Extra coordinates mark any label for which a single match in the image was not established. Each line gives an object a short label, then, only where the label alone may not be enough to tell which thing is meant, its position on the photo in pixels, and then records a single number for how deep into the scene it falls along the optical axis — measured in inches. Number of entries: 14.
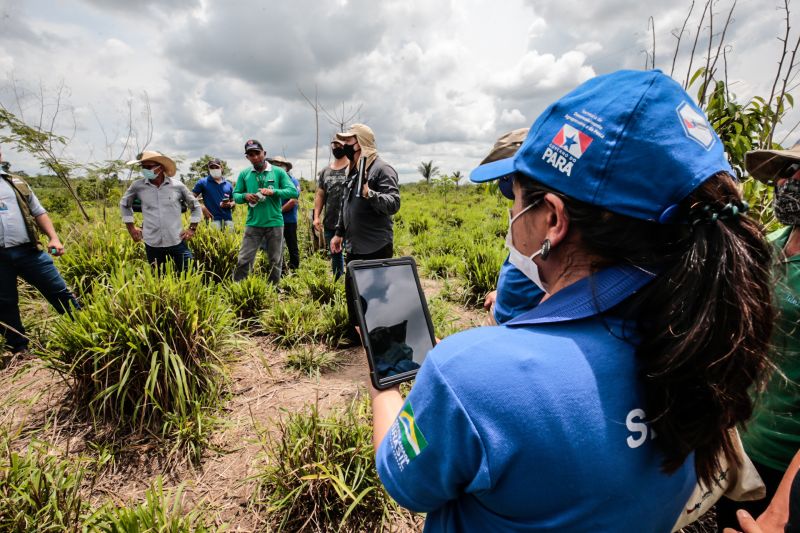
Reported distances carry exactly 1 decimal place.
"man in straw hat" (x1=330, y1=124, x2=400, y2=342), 141.2
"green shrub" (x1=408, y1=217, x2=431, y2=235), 367.2
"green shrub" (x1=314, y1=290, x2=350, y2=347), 148.2
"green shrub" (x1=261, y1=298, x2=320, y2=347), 144.6
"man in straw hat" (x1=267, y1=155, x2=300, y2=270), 236.7
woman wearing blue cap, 23.1
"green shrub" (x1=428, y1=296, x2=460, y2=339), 147.6
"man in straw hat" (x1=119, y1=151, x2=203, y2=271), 169.6
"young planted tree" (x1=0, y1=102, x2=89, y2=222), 202.2
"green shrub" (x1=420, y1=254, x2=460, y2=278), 231.4
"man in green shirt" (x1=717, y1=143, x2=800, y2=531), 53.1
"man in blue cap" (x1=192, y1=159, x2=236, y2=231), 260.4
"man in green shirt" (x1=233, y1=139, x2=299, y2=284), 187.2
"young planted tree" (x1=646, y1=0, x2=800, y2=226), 82.0
